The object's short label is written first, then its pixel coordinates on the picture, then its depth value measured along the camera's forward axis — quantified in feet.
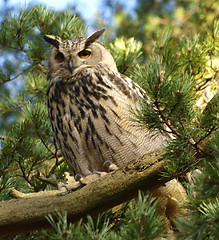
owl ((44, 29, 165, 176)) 45.50
